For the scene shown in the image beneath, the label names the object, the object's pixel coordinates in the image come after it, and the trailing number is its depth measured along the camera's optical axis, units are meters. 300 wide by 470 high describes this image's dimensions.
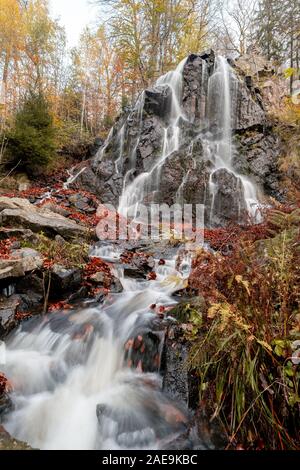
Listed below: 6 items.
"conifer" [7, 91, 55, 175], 13.83
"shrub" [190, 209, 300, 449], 2.28
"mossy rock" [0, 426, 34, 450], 2.52
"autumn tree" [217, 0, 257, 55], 20.47
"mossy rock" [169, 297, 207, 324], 3.54
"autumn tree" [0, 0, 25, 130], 19.95
